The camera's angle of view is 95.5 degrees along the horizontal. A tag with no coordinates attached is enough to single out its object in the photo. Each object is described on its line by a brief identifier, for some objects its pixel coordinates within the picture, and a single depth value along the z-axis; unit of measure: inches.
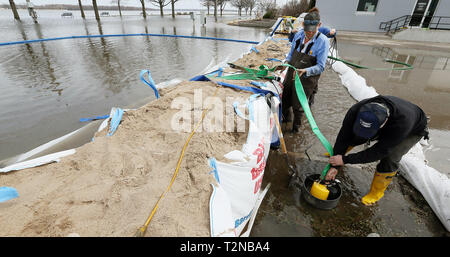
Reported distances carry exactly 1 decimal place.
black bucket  80.5
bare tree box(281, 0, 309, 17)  997.2
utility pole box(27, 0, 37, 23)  701.9
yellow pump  80.0
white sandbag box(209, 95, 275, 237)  54.1
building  561.0
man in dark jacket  62.9
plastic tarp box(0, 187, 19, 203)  51.0
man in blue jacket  114.0
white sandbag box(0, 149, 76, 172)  65.3
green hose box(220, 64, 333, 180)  85.1
